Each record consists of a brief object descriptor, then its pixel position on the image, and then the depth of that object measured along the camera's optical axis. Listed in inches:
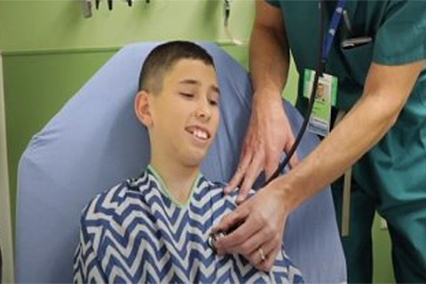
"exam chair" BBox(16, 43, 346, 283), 48.1
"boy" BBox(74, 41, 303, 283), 44.9
